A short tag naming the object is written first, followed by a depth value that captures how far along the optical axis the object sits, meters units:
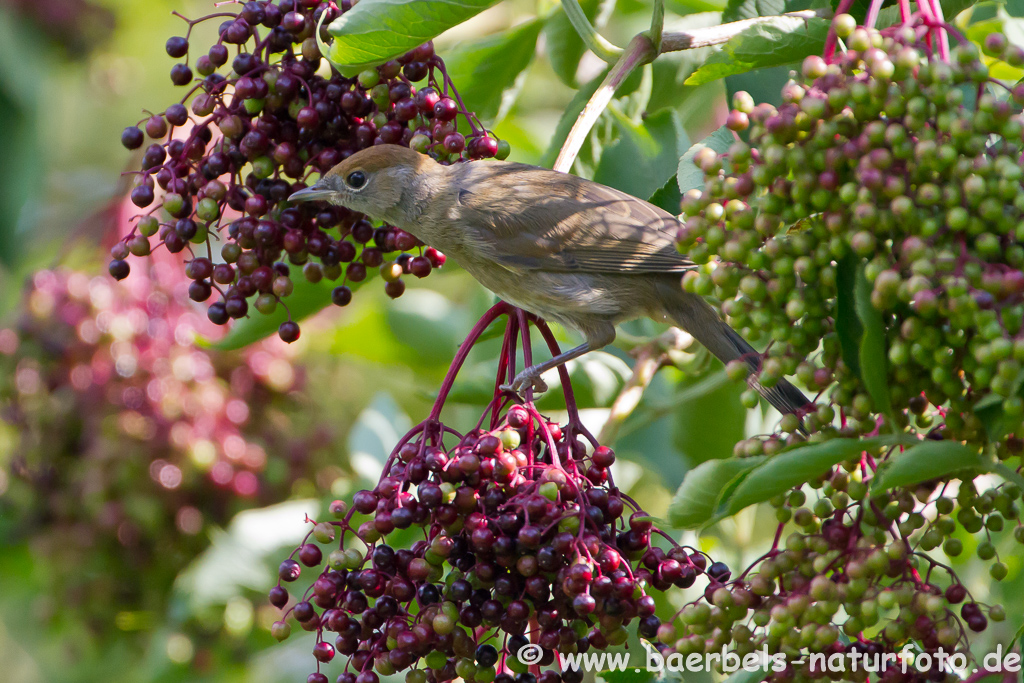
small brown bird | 6.10
